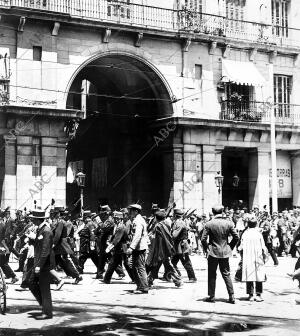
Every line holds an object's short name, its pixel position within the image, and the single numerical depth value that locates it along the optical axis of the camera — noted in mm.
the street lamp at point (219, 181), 27000
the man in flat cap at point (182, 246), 13672
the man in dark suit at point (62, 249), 13141
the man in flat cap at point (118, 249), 13148
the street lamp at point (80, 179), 24495
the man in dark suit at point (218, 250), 10688
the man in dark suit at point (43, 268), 9227
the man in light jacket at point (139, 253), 11945
